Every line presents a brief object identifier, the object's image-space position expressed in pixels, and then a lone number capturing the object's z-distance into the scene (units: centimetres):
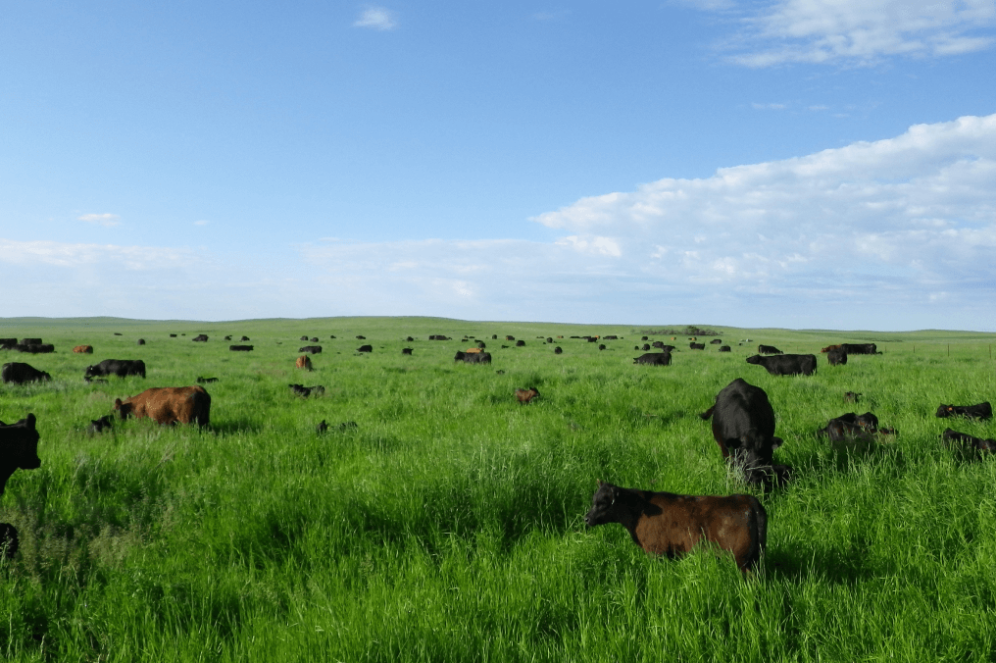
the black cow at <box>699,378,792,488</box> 603
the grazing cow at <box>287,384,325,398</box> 1427
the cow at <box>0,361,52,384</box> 1547
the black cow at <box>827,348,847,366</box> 2545
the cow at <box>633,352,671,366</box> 2636
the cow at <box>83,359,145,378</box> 1831
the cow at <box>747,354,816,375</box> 2069
